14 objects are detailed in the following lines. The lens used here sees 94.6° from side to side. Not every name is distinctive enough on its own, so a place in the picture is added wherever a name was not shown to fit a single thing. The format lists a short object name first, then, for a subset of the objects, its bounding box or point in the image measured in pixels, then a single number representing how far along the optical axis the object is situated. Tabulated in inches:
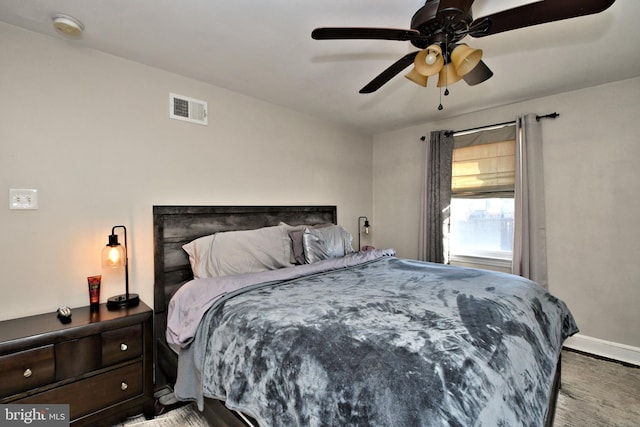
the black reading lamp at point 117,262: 73.2
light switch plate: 67.0
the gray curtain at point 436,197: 137.9
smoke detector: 65.0
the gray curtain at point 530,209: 113.9
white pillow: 84.0
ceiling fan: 47.8
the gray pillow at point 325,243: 101.8
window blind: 123.0
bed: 36.2
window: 124.3
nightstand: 56.8
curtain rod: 112.8
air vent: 92.4
